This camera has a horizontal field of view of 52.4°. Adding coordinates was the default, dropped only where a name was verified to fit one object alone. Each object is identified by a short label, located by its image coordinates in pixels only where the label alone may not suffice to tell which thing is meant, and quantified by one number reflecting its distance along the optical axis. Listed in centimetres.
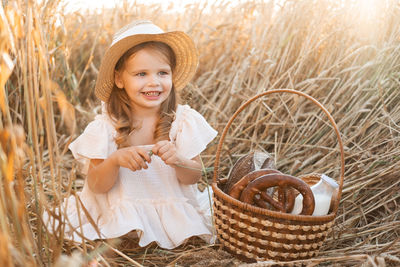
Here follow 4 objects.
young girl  176
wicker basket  139
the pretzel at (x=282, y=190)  144
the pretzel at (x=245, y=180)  151
